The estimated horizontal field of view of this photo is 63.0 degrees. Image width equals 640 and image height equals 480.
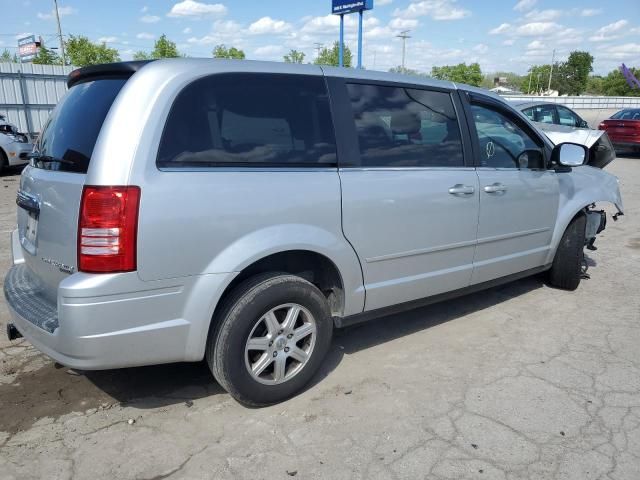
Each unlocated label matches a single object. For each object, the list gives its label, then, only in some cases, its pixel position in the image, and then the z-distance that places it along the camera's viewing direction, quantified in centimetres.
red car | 1647
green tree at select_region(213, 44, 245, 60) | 6147
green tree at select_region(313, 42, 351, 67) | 5803
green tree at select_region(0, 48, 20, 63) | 6244
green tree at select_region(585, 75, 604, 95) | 10431
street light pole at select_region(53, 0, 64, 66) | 4667
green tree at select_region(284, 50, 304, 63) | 6356
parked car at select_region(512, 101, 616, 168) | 723
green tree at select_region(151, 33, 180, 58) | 5422
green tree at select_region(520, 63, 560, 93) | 10475
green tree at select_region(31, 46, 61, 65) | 5478
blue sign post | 1950
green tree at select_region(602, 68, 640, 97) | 9312
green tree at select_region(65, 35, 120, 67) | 5084
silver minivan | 245
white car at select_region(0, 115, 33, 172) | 1222
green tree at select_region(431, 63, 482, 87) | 8588
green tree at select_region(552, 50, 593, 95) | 9688
